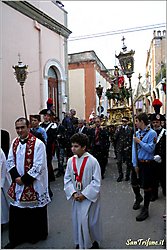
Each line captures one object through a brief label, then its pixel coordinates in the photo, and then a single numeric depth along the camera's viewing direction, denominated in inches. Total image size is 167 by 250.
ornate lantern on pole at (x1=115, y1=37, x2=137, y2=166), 208.7
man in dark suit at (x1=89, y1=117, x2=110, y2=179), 321.7
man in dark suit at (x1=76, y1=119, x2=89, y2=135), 355.3
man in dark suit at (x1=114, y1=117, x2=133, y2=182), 293.7
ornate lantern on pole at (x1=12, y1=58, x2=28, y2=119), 274.5
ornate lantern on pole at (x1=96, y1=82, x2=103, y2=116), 502.6
